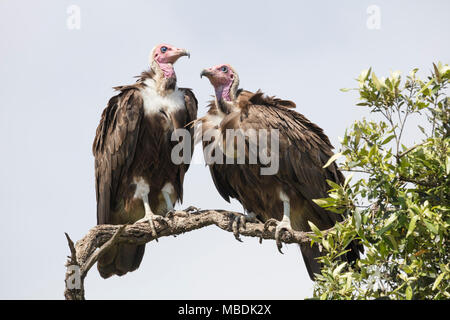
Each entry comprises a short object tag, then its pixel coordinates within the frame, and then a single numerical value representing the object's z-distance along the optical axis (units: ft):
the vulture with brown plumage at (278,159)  23.94
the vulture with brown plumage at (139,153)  25.98
